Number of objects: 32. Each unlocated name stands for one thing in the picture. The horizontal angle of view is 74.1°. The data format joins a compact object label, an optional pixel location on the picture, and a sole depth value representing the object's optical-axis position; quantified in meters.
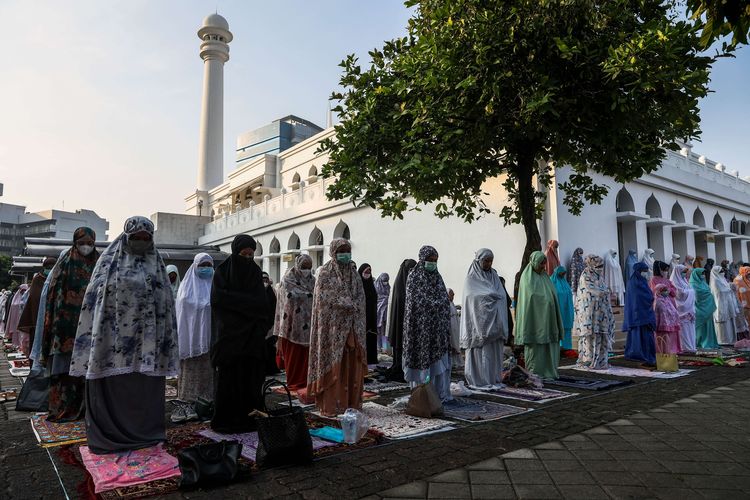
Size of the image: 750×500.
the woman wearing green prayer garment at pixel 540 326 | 6.38
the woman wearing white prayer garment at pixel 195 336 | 5.06
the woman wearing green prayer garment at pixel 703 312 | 9.92
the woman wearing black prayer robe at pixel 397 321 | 6.52
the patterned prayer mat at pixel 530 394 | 5.46
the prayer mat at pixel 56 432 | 3.88
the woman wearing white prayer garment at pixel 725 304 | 10.60
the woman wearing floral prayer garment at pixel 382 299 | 10.65
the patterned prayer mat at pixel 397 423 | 4.07
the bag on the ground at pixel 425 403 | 4.59
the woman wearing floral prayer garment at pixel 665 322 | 8.15
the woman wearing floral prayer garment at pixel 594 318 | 7.48
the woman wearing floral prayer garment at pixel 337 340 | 4.76
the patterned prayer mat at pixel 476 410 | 4.61
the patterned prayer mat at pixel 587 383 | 5.93
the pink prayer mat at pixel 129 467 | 2.96
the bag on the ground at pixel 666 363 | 7.05
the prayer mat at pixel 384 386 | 6.19
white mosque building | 11.25
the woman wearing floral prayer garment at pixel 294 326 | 5.97
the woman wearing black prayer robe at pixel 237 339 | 4.13
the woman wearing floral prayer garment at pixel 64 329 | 4.54
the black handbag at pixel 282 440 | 3.17
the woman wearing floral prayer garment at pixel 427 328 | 5.15
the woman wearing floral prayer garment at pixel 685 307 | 9.22
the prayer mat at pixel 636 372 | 6.88
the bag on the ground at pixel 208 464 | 2.90
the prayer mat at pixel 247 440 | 3.59
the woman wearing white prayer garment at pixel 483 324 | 5.95
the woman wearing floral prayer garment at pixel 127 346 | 3.49
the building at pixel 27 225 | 56.81
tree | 5.98
